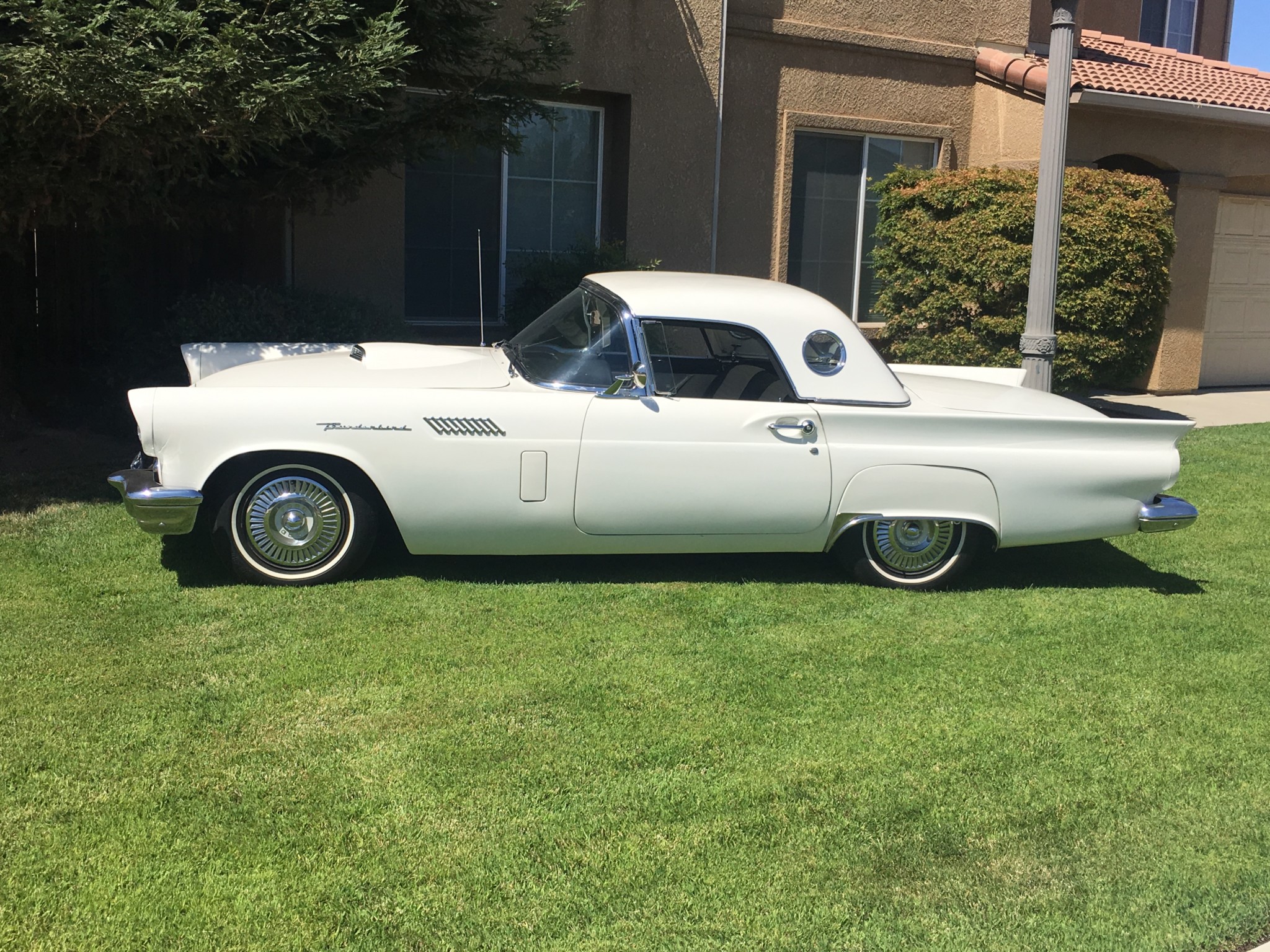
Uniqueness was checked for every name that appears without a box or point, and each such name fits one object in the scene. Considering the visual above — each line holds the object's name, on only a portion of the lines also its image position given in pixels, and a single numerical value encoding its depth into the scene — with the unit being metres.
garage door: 14.31
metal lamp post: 8.04
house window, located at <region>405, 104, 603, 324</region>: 10.48
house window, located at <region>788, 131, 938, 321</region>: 12.33
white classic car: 5.17
